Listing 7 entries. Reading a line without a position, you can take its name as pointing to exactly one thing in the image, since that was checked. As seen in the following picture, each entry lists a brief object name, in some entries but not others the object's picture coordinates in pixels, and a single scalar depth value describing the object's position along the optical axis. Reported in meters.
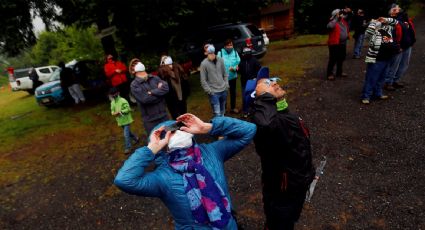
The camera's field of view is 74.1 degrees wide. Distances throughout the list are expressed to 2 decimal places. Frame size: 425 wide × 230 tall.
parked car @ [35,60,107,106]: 12.23
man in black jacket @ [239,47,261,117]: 6.71
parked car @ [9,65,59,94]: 19.16
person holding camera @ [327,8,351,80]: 8.26
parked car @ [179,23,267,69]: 12.77
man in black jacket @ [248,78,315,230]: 2.52
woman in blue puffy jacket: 2.15
